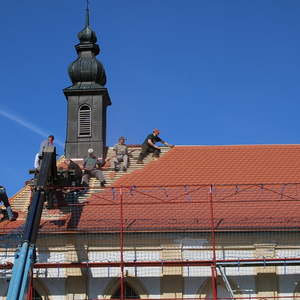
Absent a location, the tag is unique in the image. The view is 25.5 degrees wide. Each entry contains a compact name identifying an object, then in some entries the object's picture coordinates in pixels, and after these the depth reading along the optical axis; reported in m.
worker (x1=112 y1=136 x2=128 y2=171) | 23.45
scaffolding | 19.41
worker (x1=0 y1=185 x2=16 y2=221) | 20.06
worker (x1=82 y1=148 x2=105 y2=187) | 21.97
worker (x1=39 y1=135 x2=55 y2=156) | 19.91
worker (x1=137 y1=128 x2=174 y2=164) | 24.08
